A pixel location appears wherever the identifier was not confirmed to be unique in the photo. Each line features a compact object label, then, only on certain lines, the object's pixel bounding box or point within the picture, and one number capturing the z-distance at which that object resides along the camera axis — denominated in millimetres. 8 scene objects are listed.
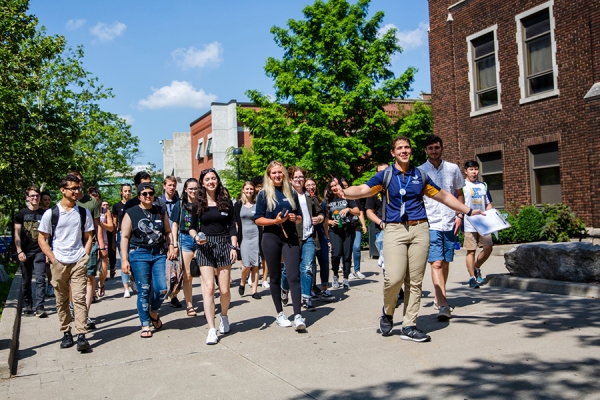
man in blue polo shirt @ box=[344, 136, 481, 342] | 6395
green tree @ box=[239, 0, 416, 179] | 28297
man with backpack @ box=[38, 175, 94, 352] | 6934
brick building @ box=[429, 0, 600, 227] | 16344
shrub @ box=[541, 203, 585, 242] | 15867
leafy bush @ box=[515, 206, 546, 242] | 15957
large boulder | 8617
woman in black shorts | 7117
